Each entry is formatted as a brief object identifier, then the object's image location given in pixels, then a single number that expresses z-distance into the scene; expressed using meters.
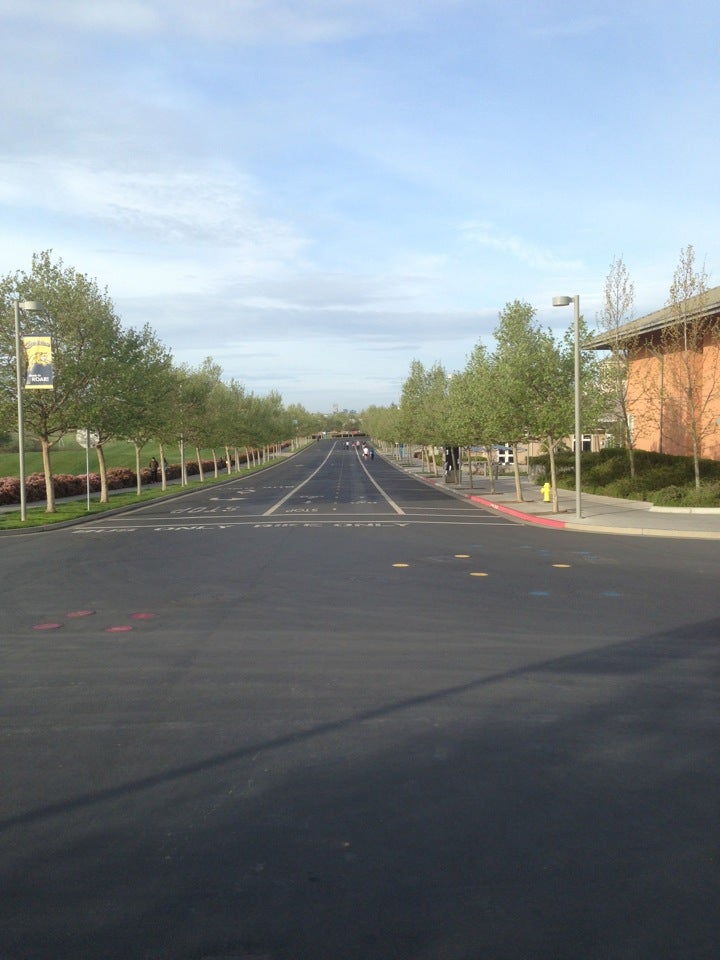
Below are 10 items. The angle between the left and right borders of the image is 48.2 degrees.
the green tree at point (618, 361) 34.22
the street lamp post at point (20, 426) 24.89
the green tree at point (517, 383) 28.53
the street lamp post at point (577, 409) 22.58
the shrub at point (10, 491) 34.03
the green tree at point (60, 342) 29.20
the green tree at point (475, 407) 30.05
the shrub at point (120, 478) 47.92
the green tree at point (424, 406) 48.19
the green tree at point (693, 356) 29.25
